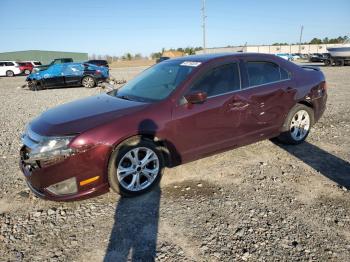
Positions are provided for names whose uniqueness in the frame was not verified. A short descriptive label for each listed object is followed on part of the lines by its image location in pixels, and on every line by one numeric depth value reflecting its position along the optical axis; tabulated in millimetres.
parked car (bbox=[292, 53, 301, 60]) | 60728
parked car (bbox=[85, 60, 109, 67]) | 28883
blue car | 16172
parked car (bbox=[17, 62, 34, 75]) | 30888
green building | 61406
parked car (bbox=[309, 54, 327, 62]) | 34250
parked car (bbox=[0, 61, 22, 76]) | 30344
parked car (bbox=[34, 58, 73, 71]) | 21884
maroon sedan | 3346
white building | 82312
